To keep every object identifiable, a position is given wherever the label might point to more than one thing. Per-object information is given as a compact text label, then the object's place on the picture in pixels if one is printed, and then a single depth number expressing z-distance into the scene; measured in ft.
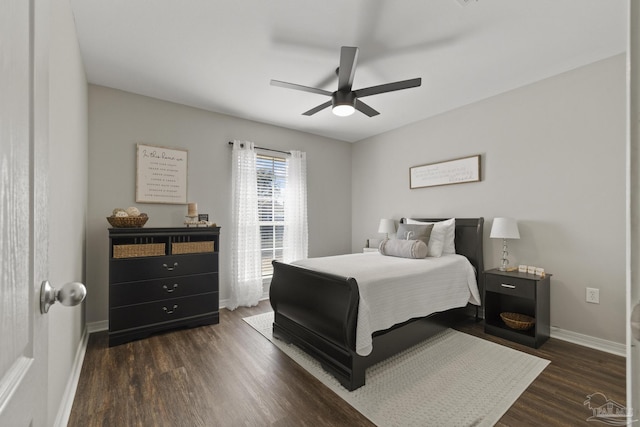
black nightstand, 8.71
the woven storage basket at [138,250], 9.02
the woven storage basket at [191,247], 10.03
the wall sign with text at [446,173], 11.53
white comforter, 6.95
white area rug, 5.79
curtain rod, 13.00
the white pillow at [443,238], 10.87
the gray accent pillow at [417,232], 11.08
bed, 6.73
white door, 1.46
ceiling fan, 7.47
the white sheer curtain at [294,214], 14.51
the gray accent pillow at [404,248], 10.30
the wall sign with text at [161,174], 10.86
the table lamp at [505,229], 9.55
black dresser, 8.98
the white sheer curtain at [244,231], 12.66
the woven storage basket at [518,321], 9.10
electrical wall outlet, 8.66
